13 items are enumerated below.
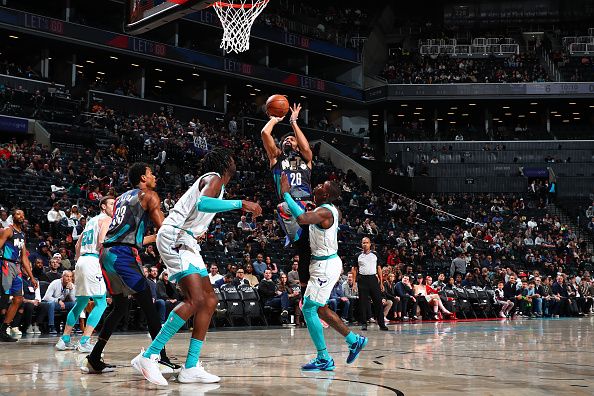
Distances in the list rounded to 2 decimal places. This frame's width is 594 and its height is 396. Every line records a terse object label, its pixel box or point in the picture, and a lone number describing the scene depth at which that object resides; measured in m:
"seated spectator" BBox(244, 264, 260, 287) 18.78
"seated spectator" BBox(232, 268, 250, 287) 17.54
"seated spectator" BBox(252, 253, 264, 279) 19.48
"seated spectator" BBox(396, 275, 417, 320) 19.89
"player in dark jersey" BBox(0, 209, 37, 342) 11.49
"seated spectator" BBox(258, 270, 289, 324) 17.72
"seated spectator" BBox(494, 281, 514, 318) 23.56
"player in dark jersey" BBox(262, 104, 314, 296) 8.73
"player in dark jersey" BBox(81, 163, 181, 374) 7.65
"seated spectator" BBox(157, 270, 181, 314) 15.48
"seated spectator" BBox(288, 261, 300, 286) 18.52
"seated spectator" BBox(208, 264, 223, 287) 17.30
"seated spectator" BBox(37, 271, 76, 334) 14.13
